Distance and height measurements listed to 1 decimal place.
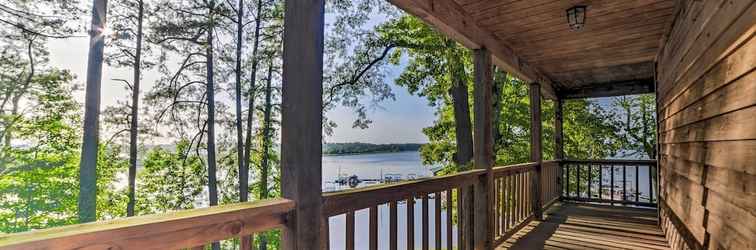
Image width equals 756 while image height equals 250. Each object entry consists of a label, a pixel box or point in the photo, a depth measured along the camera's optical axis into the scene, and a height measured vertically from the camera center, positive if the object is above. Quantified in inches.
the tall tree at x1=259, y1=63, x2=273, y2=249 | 400.4 -3.1
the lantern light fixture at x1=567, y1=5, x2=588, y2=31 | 116.4 +37.2
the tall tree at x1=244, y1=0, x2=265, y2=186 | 397.1 +57.0
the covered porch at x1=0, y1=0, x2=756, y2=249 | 58.1 -3.5
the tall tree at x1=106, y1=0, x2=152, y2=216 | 336.8 +74.0
